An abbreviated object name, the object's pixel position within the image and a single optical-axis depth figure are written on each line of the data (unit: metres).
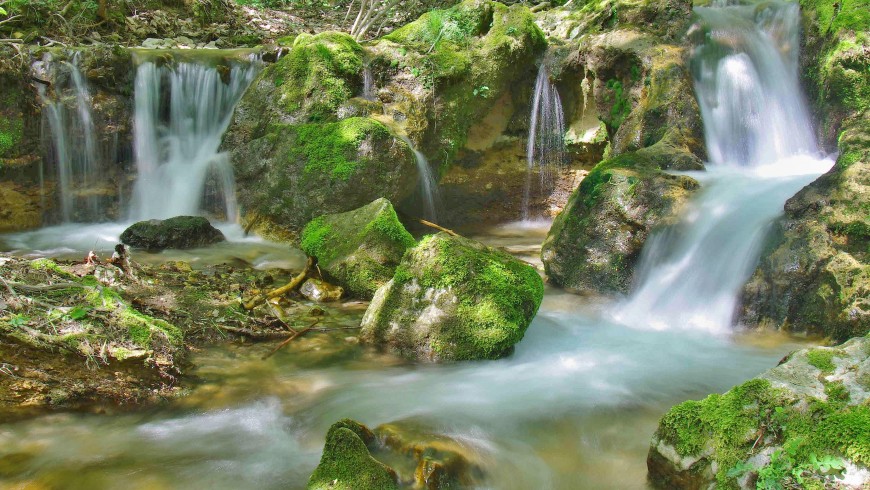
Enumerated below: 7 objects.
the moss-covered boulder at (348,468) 2.94
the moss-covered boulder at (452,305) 4.74
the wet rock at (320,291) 6.21
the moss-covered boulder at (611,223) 6.32
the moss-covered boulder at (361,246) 6.29
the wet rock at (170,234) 7.82
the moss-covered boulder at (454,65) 9.48
